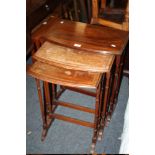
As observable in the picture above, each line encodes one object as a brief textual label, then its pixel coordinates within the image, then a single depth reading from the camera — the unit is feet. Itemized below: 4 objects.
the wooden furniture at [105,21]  5.80
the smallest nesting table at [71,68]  3.63
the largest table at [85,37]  3.89
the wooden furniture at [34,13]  6.45
